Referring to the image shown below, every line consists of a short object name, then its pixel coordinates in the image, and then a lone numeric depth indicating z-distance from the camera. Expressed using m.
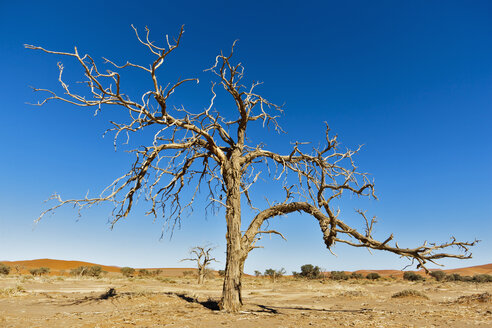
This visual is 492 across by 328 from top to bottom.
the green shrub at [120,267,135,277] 45.72
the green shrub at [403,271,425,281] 41.03
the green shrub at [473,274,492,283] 35.17
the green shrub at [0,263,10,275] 35.03
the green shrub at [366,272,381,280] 43.09
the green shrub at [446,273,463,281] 37.75
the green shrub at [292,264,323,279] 44.91
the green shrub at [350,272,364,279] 46.60
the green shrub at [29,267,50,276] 39.31
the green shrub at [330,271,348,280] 42.84
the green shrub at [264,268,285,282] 40.77
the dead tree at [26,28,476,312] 7.60
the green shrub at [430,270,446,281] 38.53
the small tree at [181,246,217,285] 27.44
